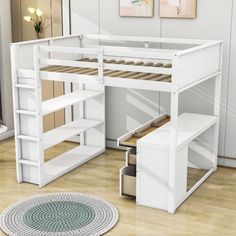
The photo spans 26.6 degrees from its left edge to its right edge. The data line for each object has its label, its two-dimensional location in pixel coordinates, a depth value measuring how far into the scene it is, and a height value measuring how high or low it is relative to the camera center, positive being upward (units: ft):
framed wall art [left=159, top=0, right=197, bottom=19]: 12.66 +0.15
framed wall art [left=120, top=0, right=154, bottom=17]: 13.20 +0.16
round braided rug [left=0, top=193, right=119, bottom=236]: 9.77 -4.12
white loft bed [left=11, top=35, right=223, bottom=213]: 10.39 -2.41
